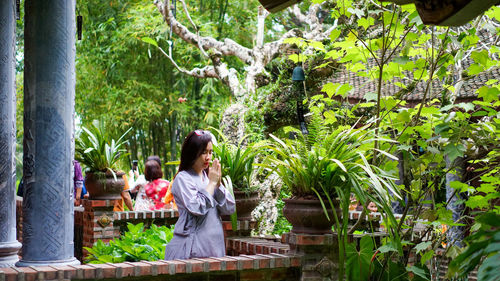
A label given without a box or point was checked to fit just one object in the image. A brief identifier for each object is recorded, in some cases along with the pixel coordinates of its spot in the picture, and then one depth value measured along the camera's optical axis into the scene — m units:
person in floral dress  8.60
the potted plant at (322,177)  4.02
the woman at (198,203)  4.30
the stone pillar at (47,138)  4.09
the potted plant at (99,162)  6.91
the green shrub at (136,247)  5.38
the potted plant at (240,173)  5.36
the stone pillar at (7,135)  5.81
